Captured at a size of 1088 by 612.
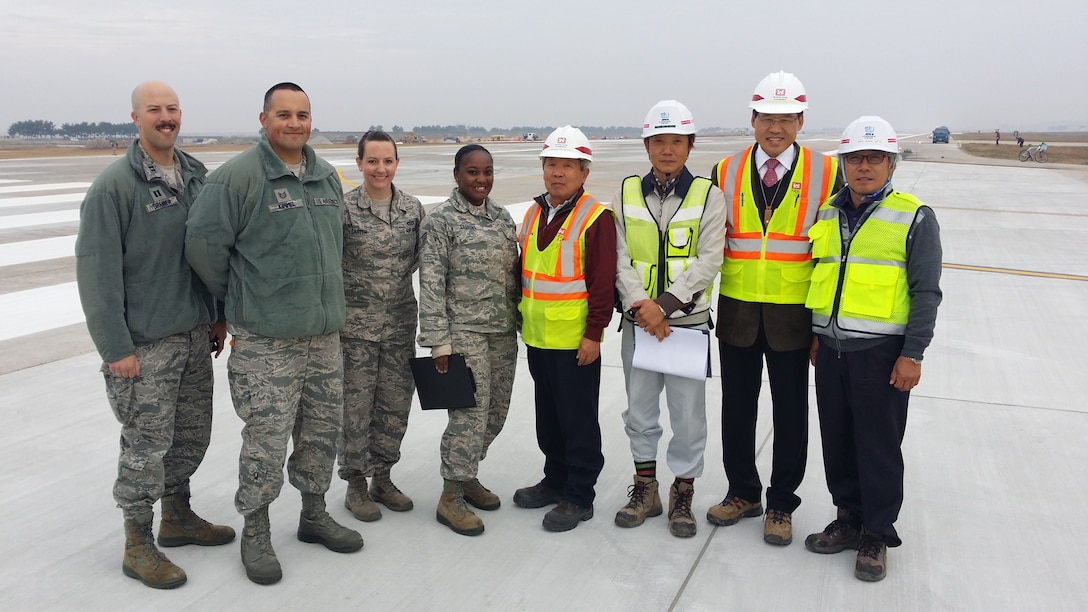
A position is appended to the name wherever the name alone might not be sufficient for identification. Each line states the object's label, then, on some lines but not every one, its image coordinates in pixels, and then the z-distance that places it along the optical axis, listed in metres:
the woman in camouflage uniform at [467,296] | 3.62
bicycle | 38.36
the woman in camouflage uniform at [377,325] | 3.63
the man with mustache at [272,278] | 3.16
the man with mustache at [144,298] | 3.05
